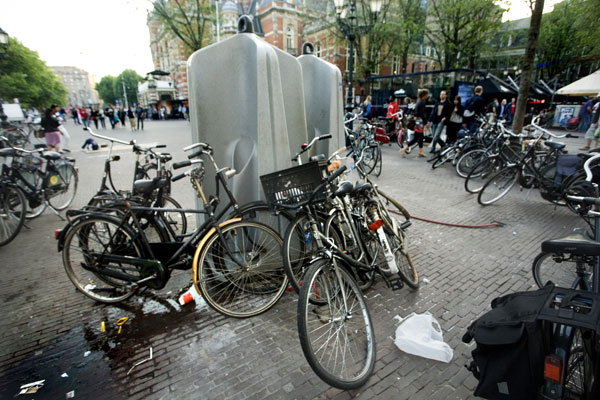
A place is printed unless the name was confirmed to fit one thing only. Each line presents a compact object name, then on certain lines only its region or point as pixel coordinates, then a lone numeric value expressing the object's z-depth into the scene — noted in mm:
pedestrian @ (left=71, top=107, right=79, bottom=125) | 30261
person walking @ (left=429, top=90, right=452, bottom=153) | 9406
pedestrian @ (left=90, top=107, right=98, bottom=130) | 25525
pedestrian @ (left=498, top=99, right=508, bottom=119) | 19353
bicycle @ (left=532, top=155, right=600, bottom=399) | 1502
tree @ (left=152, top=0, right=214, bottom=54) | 23484
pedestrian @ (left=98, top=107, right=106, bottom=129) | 24923
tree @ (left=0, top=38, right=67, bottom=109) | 34500
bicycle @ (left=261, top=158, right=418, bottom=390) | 2020
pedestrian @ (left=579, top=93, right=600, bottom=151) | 9812
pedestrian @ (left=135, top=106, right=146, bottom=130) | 22831
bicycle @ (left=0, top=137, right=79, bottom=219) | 4844
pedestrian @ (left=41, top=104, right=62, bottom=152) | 9344
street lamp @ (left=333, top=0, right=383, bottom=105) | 11828
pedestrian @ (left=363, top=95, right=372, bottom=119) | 14886
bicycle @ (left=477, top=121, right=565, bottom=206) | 5508
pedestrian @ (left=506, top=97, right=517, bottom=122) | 19769
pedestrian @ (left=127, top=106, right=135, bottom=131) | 21131
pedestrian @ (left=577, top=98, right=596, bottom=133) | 14566
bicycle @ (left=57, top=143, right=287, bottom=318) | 2773
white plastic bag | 2367
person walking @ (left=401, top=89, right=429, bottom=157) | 9914
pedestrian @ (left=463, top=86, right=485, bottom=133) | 9164
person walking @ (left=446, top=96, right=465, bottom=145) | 9328
